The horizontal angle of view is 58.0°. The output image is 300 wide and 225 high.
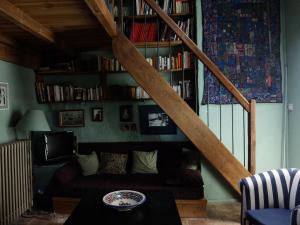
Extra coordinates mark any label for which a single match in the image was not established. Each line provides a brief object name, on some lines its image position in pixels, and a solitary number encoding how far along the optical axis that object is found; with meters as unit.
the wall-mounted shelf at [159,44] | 3.70
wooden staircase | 2.95
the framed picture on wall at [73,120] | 4.05
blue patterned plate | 2.17
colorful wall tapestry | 3.60
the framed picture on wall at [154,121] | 3.95
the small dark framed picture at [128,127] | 4.03
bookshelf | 3.73
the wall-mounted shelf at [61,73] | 3.88
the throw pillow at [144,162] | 3.58
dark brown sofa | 3.11
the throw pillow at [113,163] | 3.59
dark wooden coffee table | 2.00
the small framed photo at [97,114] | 4.04
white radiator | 2.89
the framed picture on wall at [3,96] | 3.25
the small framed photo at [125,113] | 4.01
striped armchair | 2.31
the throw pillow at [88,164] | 3.54
